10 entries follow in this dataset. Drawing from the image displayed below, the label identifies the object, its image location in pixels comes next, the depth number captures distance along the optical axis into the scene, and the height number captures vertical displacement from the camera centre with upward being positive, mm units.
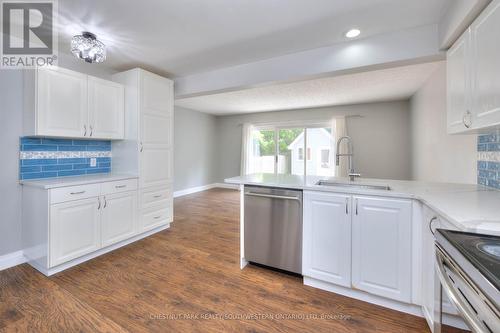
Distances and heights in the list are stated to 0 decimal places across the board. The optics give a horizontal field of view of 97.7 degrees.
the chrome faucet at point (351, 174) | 2179 -82
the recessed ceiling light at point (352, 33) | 2114 +1306
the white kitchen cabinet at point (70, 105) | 2188 +668
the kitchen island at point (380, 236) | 1479 -545
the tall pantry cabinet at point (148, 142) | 2930 +314
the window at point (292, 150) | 6008 +465
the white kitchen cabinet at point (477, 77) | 1225 +579
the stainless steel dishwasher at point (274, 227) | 2016 -600
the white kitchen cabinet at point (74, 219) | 2096 -593
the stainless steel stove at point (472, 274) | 595 -347
